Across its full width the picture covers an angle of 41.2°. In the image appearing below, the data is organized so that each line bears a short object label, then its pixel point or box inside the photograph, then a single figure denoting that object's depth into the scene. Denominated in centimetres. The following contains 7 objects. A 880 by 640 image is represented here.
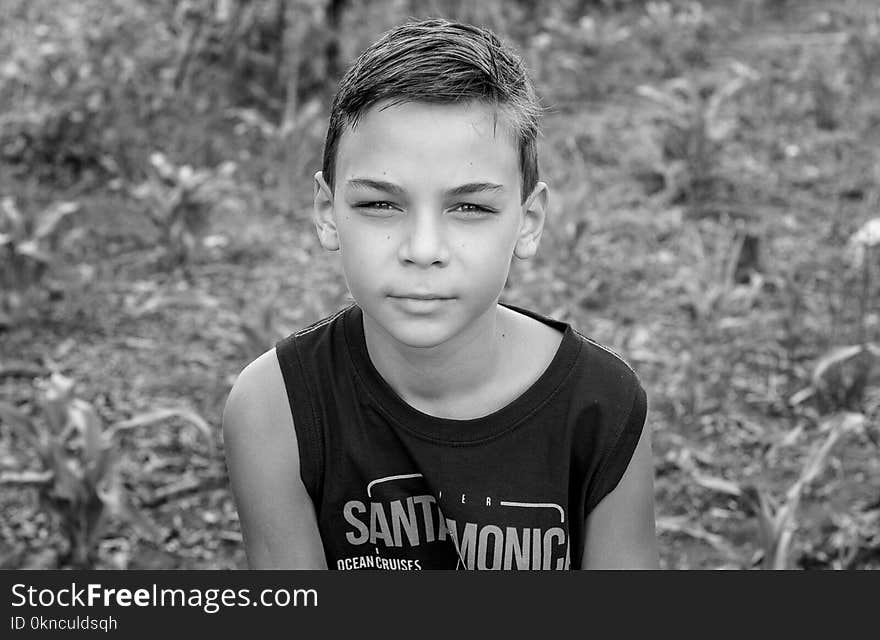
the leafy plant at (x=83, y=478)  282
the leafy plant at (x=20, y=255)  394
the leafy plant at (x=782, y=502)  264
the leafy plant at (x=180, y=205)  444
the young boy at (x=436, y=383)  158
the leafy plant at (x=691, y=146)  495
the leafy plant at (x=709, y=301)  354
